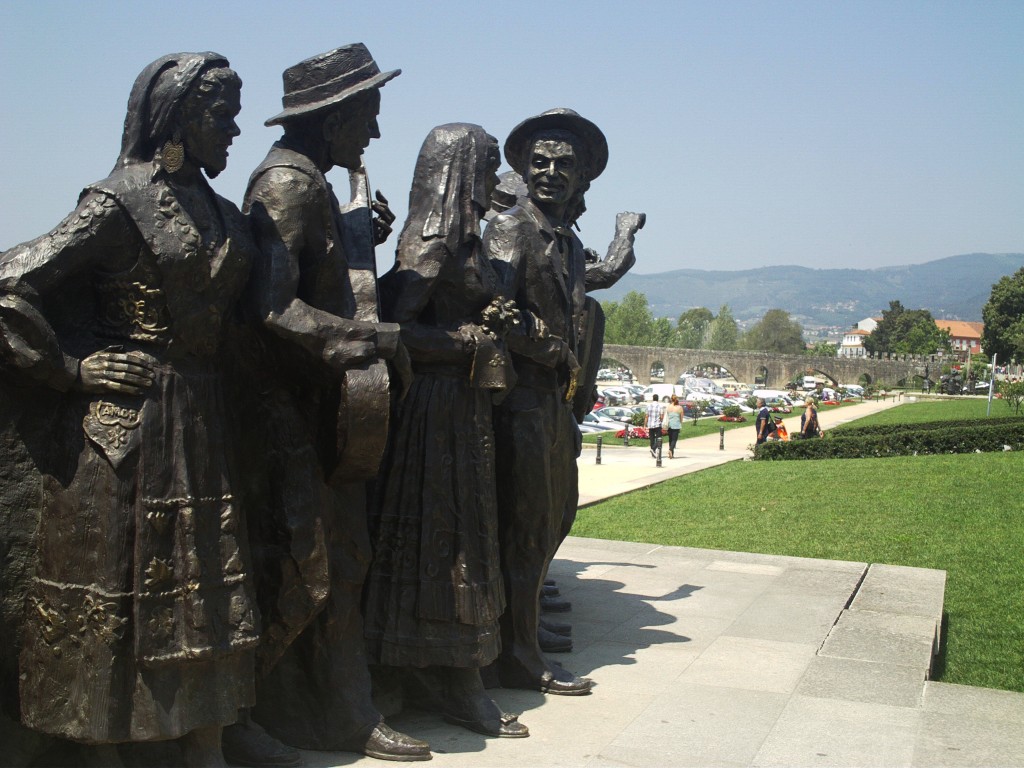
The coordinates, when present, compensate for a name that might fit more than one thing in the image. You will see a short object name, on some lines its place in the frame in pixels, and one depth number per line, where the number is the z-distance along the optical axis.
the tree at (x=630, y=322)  118.19
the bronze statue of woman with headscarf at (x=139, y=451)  3.55
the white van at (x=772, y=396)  57.51
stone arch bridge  92.19
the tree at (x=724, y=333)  161.88
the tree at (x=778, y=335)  146.38
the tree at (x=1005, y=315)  67.62
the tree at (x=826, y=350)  142.75
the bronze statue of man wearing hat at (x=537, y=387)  5.27
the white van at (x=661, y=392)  56.47
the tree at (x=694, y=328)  164.75
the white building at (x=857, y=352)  189.20
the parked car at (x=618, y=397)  54.74
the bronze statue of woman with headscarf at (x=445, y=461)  4.62
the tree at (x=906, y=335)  107.69
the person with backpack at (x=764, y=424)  24.66
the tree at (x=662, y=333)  138.02
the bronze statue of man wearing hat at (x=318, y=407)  3.98
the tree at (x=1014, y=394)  35.81
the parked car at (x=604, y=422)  36.47
